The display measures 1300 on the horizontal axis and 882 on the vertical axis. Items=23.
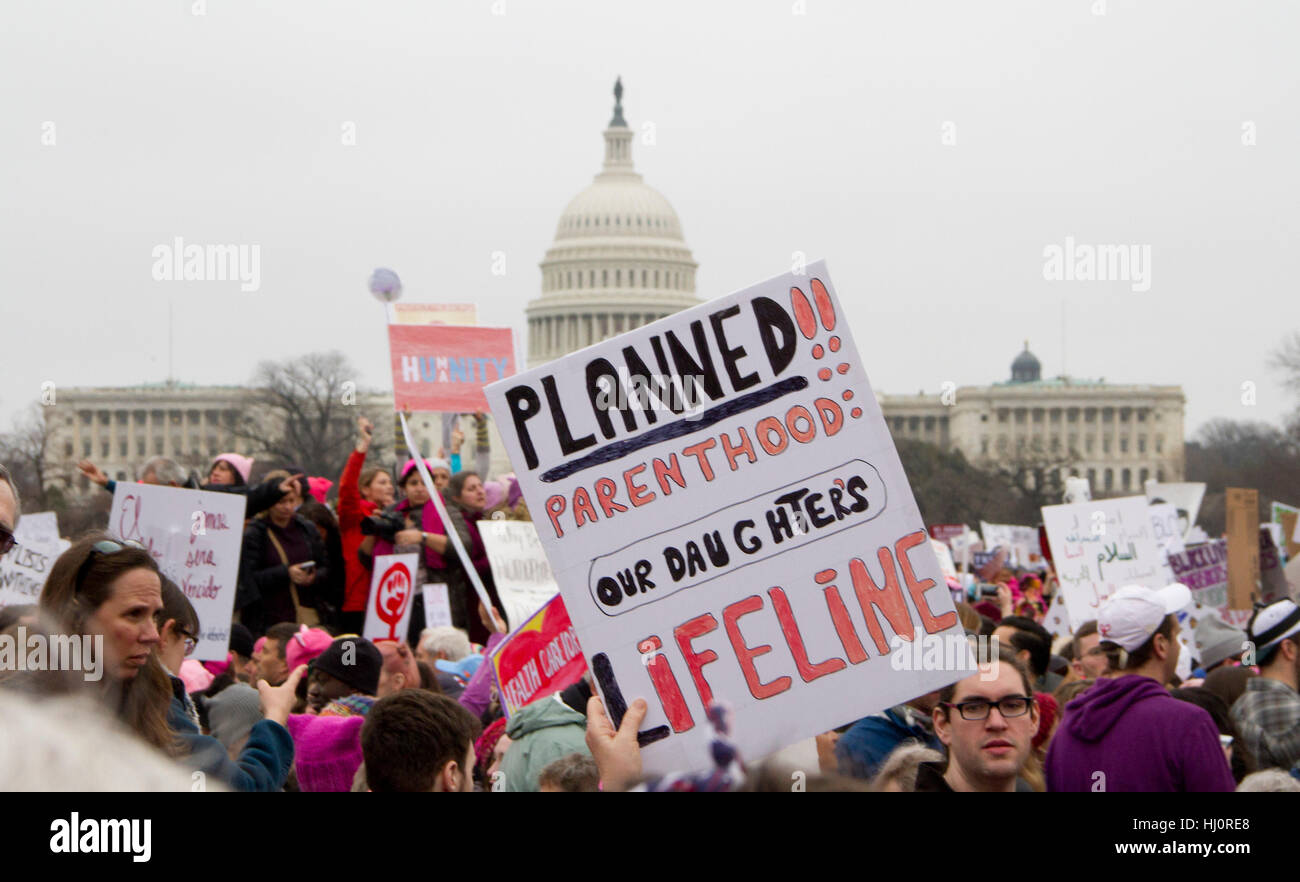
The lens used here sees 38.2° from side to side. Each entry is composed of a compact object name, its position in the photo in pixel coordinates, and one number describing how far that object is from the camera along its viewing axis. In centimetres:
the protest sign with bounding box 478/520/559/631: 843
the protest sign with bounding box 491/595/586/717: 593
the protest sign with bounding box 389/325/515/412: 1143
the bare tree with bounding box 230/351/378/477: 7019
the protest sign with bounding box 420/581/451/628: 898
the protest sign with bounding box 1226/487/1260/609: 1221
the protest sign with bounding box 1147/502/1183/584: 1468
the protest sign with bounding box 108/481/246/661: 770
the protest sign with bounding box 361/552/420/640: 877
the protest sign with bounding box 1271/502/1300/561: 1823
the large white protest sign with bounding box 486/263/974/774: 386
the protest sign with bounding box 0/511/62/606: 950
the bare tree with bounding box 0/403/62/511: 4332
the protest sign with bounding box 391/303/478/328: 1198
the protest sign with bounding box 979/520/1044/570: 2991
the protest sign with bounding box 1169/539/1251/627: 1339
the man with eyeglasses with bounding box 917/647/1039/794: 392
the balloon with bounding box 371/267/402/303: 1253
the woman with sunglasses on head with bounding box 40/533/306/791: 351
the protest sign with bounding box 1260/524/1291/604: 1565
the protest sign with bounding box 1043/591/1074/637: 1245
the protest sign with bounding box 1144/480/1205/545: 2327
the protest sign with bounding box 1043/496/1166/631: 1123
